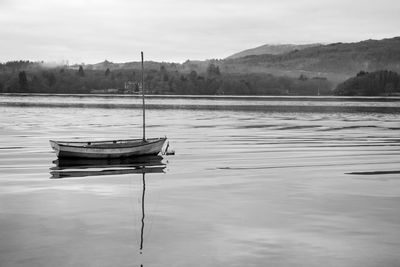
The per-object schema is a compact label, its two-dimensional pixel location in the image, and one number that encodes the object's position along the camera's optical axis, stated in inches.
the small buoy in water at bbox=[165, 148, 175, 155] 2063.2
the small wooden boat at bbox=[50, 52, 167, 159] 1787.6
